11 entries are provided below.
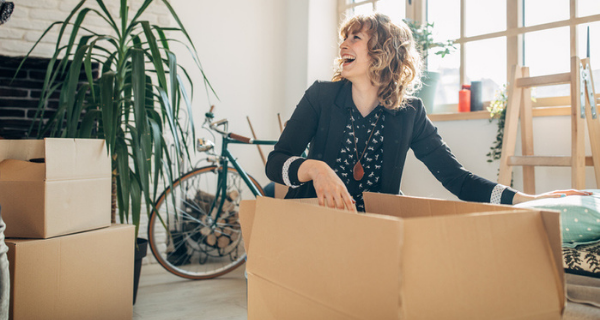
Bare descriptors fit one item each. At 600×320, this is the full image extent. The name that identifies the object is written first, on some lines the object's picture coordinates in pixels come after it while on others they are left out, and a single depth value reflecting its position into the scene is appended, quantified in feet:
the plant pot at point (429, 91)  9.16
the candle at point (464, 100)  8.76
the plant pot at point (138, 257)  6.69
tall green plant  5.48
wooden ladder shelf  6.31
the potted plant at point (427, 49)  8.89
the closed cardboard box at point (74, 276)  4.32
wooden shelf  7.36
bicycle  8.55
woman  4.55
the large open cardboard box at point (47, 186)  4.42
